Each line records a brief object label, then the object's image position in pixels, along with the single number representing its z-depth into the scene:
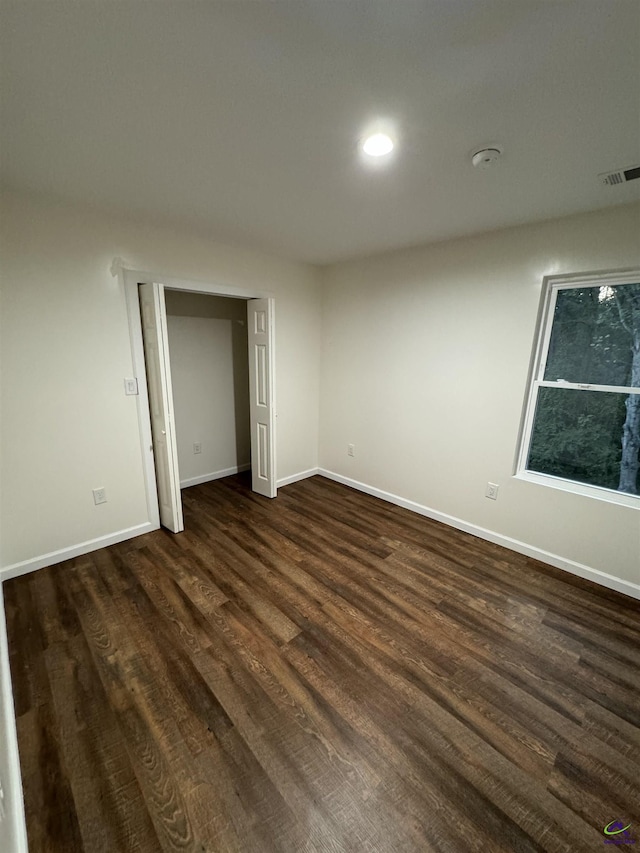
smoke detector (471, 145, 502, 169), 1.44
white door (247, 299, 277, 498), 3.16
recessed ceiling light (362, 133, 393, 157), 1.38
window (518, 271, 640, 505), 2.15
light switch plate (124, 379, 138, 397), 2.55
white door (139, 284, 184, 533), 2.46
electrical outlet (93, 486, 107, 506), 2.53
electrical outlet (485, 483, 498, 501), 2.71
